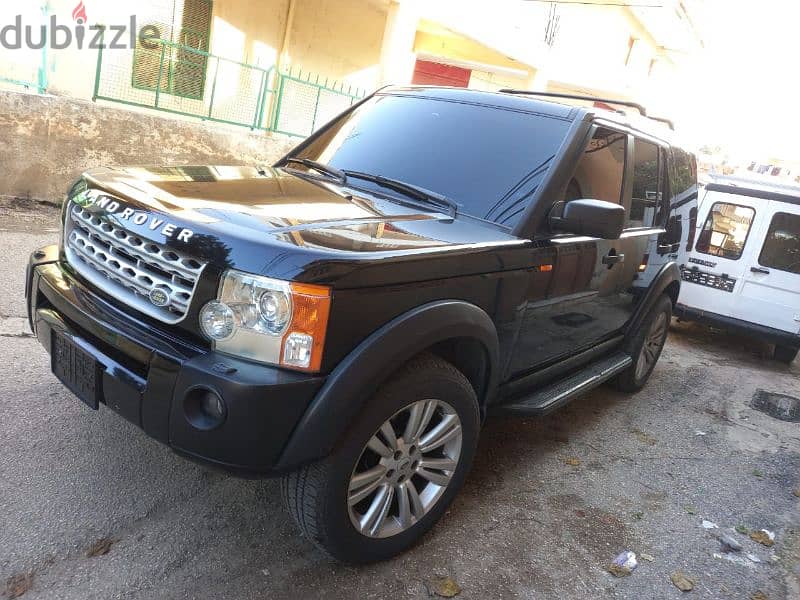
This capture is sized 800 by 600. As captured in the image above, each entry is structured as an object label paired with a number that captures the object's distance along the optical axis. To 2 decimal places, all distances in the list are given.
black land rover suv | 2.07
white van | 7.41
